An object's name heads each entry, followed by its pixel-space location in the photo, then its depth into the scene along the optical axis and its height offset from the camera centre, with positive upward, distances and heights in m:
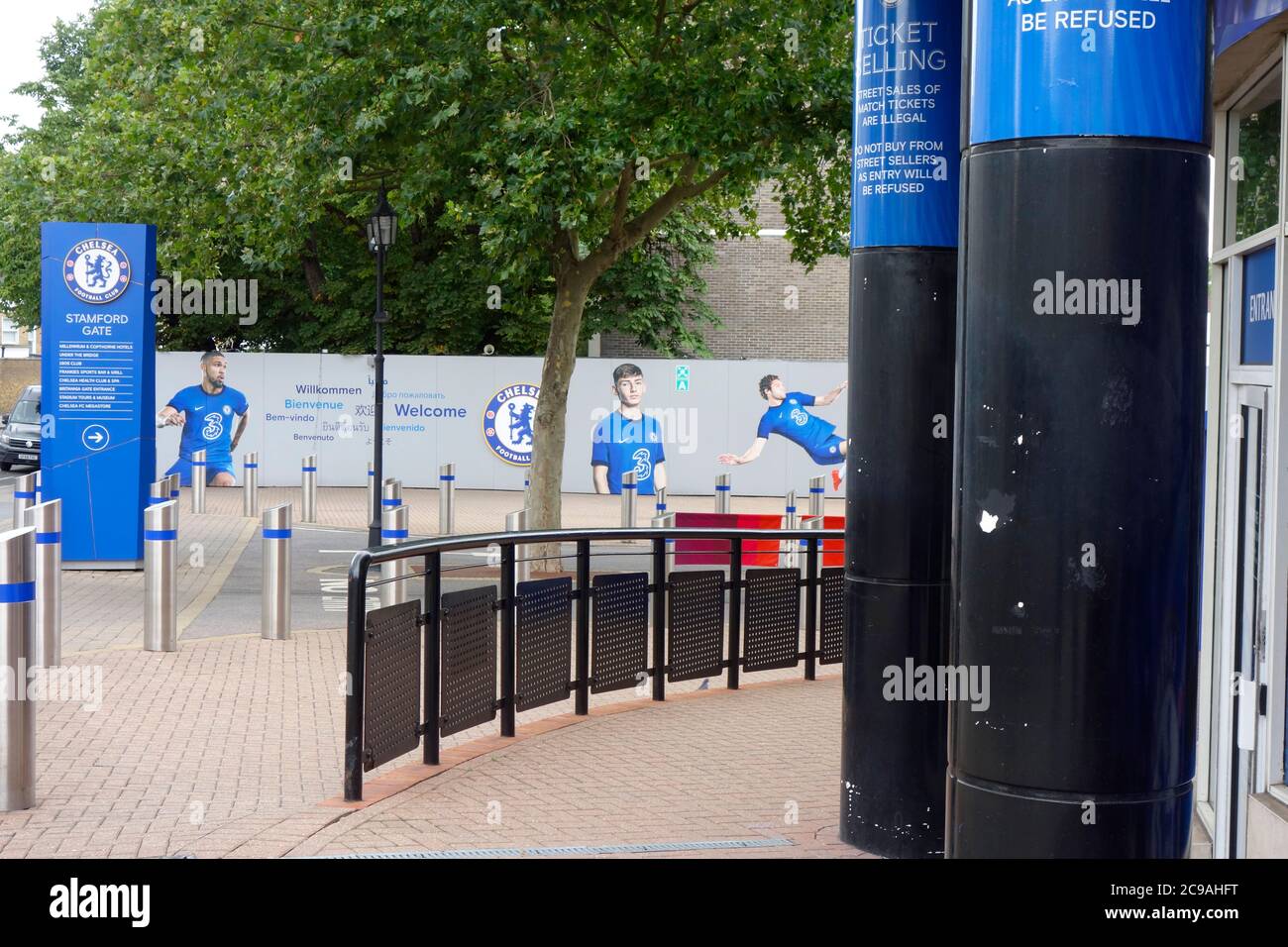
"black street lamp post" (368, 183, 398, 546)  19.86 +2.62
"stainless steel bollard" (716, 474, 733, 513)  20.33 -0.78
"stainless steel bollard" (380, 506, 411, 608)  9.39 -0.89
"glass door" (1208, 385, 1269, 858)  6.15 -0.80
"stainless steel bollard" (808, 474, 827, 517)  20.00 -0.84
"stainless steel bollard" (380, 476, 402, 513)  17.34 -0.71
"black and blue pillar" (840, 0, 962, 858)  6.57 +0.05
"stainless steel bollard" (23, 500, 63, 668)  10.19 -1.11
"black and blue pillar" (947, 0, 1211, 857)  3.71 +0.05
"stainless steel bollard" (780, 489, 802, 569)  15.86 -1.02
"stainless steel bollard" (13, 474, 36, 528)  16.81 -0.77
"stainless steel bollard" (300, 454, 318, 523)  24.19 -0.99
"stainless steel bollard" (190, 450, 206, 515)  26.66 -1.07
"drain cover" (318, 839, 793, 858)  6.13 -1.75
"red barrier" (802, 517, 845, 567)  15.13 -1.20
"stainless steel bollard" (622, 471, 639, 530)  20.84 -0.91
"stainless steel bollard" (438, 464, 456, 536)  21.98 -1.02
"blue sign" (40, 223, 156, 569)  16.30 +0.57
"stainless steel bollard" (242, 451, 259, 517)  25.94 -0.94
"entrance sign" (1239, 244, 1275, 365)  6.04 +0.56
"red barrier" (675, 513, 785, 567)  11.34 -0.92
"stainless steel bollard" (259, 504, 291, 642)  12.25 -1.27
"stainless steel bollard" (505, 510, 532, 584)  14.50 -0.88
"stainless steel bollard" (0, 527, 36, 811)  6.89 -1.14
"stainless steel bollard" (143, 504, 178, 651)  11.54 -1.17
